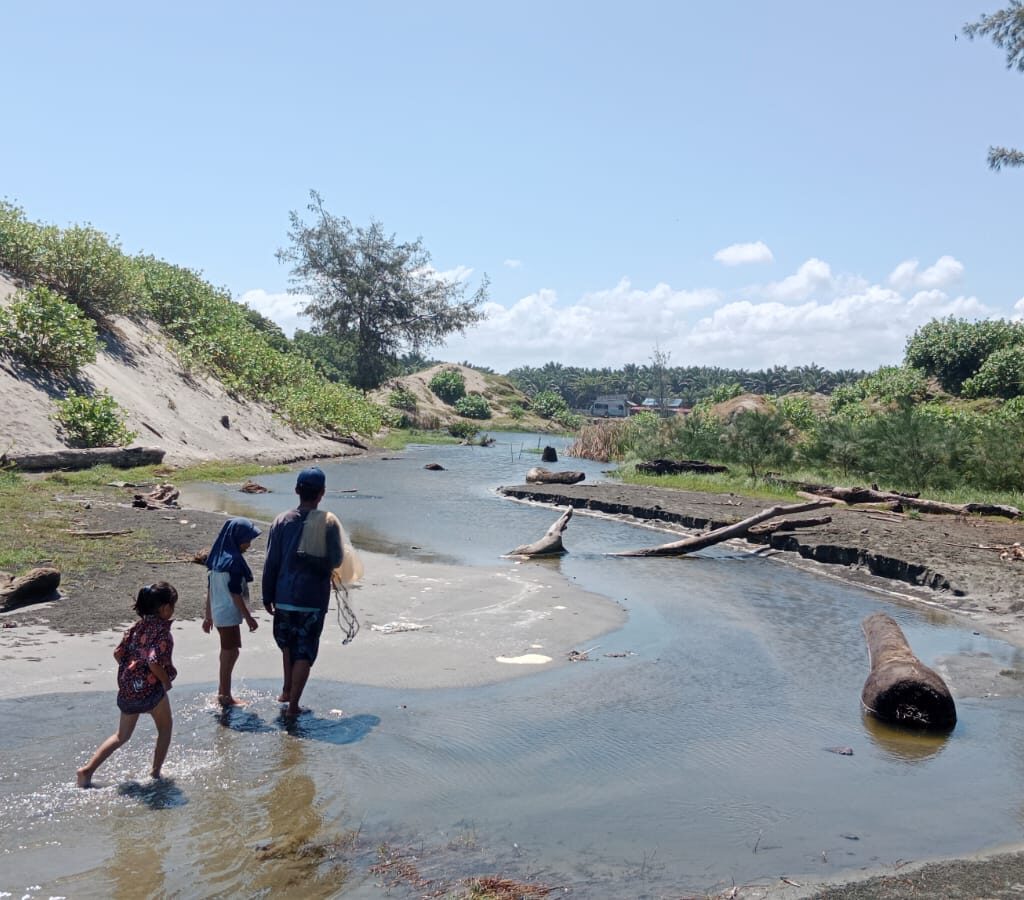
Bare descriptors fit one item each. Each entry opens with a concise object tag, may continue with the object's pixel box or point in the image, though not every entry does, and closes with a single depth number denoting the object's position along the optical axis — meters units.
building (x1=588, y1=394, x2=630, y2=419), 119.06
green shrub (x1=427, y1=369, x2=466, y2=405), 84.31
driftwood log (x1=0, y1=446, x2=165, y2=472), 21.39
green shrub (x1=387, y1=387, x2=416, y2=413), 70.00
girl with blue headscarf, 7.14
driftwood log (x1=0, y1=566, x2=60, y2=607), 8.97
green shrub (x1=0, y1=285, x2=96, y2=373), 26.88
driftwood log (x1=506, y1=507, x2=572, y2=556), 16.56
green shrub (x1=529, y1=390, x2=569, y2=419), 93.31
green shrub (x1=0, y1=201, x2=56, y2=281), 32.38
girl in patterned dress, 5.81
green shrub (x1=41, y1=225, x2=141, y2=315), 33.41
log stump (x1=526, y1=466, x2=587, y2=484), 30.05
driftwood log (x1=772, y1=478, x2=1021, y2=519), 20.22
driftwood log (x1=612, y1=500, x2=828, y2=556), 17.17
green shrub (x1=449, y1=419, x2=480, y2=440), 63.56
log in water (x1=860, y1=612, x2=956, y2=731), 7.91
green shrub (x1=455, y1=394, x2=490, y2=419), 81.69
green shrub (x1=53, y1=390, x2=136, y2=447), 25.12
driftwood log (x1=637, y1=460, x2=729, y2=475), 31.26
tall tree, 65.88
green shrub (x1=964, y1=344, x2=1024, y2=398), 36.75
